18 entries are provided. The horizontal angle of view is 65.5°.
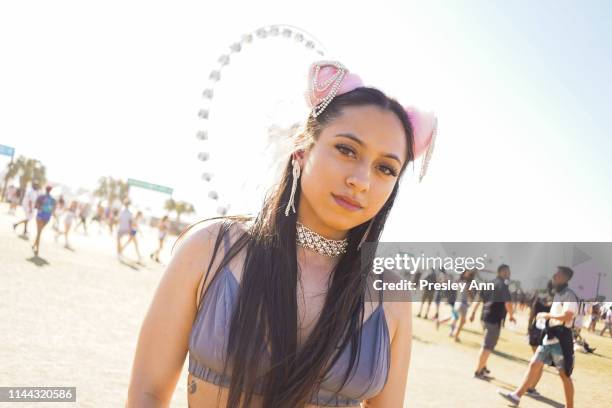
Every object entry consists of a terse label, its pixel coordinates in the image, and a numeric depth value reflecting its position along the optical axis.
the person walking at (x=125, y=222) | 16.24
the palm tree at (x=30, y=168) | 76.62
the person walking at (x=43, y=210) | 12.27
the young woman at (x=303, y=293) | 1.63
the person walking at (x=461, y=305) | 13.16
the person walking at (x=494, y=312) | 8.74
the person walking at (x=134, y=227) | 17.11
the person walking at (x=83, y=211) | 26.79
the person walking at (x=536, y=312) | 7.34
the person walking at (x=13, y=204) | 29.12
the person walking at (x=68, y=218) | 17.36
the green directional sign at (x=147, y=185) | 47.56
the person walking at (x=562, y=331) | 6.49
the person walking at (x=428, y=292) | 15.11
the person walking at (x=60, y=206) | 22.62
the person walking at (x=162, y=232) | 19.86
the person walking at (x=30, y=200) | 16.86
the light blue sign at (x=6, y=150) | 41.75
